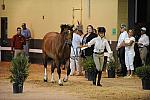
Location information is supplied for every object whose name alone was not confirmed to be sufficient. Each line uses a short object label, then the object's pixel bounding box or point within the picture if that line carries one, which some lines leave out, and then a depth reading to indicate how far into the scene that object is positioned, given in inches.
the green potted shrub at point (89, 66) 621.0
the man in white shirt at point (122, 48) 719.1
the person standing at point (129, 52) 695.7
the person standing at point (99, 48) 571.2
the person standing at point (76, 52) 725.3
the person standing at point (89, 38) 680.4
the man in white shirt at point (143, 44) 732.7
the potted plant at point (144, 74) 553.3
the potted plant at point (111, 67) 700.7
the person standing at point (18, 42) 734.5
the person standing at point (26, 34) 958.4
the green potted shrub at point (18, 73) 505.7
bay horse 598.9
